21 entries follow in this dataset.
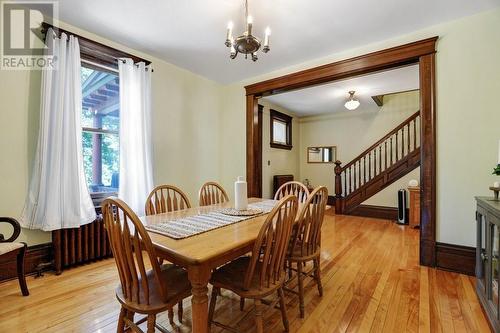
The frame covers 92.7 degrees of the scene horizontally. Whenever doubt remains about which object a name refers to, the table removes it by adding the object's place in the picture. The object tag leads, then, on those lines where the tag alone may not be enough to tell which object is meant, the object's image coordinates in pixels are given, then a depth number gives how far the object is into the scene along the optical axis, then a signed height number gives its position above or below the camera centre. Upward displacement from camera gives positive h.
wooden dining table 1.10 -0.42
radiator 2.35 -0.83
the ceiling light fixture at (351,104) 4.54 +1.18
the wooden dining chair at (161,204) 2.14 -0.36
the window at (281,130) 5.77 +0.92
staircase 4.84 -0.01
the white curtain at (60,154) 2.25 +0.12
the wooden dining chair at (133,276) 1.13 -0.55
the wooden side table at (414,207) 4.17 -0.73
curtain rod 2.36 +1.33
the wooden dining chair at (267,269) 1.28 -0.59
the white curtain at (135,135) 2.83 +0.38
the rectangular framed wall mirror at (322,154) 6.55 +0.32
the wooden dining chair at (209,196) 2.56 -0.34
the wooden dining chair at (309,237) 1.71 -0.55
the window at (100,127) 2.76 +0.46
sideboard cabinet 1.50 -0.65
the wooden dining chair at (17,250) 1.86 -0.66
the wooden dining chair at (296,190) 2.65 -0.28
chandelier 1.87 +0.99
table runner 1.43 -0.40
